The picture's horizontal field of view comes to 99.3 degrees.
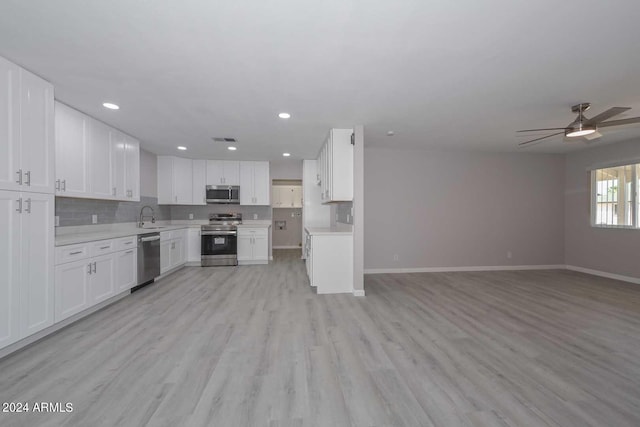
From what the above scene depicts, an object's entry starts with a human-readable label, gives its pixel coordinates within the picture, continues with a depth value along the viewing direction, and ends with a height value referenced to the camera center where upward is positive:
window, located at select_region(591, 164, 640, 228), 4.80 +0.27
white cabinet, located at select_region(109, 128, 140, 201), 4.03 +0.74
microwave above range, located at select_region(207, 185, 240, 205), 6.32 +0.42
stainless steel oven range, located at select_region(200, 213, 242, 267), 5.93 -0.72
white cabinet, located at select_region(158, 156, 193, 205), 6.09 +0.71
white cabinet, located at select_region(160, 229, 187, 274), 4.91 -0.72
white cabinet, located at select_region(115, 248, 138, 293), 3.65 -0.80
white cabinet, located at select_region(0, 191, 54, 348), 2.20 -0.45
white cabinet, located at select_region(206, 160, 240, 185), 6.36 +0.94
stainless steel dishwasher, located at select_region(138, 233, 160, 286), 4.14 -0.72
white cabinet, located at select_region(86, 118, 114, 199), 3.57 +0.71
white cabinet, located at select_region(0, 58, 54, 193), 2.23 +0.72
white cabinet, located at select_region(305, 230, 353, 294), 4.05 -0.76
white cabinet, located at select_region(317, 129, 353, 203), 4.06 +0.70
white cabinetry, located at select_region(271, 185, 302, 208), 9.36 +0.58
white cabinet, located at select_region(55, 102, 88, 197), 3.09 +0.71
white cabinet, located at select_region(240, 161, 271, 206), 6.50 +0.70
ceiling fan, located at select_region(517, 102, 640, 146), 2.91 +0.98
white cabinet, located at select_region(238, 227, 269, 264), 6.17 -0.75
